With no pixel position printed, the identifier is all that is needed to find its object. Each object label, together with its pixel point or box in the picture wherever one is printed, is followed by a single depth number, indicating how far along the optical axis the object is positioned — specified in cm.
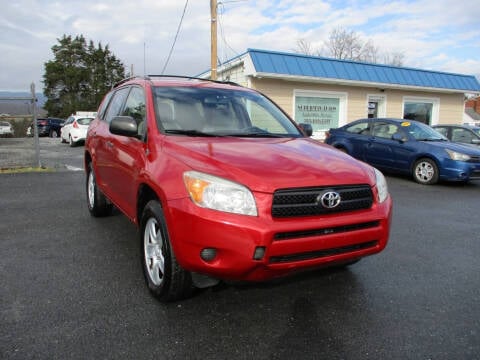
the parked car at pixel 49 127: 3032
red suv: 240
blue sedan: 835
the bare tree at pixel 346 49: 4456
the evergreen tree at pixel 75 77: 4825
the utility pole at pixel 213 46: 1319
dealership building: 1387
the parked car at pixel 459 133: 1093
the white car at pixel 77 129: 1820
